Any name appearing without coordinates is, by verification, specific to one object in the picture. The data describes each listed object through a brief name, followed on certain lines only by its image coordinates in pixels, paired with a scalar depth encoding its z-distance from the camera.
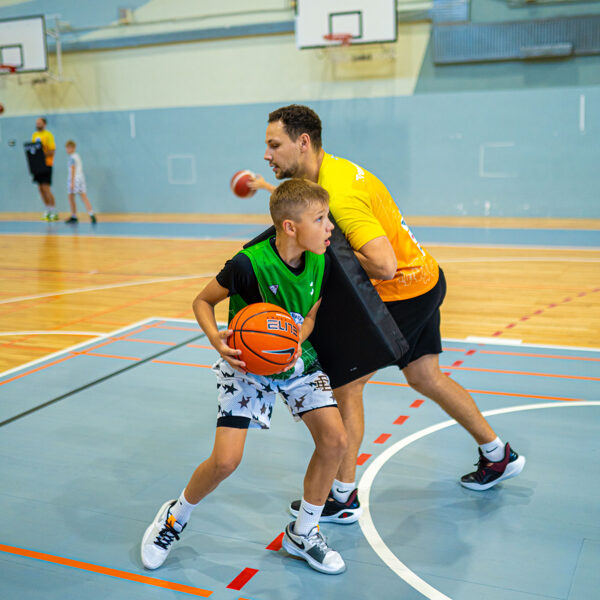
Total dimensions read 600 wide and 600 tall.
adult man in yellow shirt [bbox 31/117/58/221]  15.01
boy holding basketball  2.51
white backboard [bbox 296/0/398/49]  13.10
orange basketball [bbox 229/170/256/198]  6.73
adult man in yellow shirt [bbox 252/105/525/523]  2.74
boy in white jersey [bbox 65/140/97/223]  14.36
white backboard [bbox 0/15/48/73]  15.52
